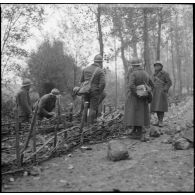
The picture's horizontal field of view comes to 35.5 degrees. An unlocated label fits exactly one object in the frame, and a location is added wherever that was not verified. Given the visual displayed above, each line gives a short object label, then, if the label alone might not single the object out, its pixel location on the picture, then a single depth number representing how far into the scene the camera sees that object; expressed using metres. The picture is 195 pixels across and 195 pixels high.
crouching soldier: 7.06
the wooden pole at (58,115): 5.24
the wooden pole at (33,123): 4.82
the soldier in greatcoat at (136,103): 5.91
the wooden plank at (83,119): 5.80
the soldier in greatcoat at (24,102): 7.34
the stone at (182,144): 4.61
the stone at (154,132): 6.07
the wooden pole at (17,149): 4.21
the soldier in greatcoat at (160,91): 7.12
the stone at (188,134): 4.52
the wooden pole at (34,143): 4.69
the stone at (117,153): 4.51
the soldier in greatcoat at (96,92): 6.52
